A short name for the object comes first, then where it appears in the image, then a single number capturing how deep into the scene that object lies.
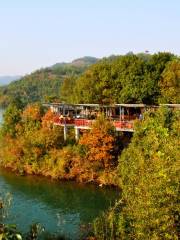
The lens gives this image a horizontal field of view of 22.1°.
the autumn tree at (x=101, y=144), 37.38
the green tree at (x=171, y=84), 41.19
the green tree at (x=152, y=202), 16.48
